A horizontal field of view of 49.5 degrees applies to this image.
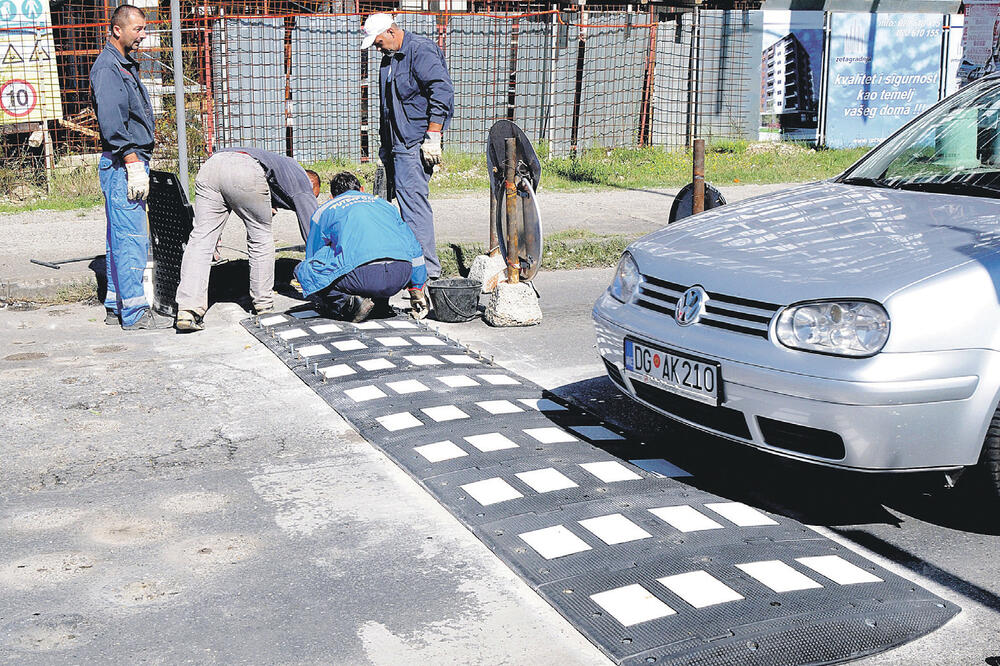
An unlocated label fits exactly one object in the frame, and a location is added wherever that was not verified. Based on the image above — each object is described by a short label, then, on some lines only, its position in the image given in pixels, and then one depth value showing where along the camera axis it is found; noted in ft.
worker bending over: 23.88
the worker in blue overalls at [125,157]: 23.29
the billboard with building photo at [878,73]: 58.03
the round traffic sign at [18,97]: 42.45
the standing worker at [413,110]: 25.80
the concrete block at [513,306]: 24.53
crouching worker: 23.07
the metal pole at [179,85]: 27.61
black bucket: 24.59
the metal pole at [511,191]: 23.30
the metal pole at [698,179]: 22.11
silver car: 12.27
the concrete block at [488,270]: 25.70
